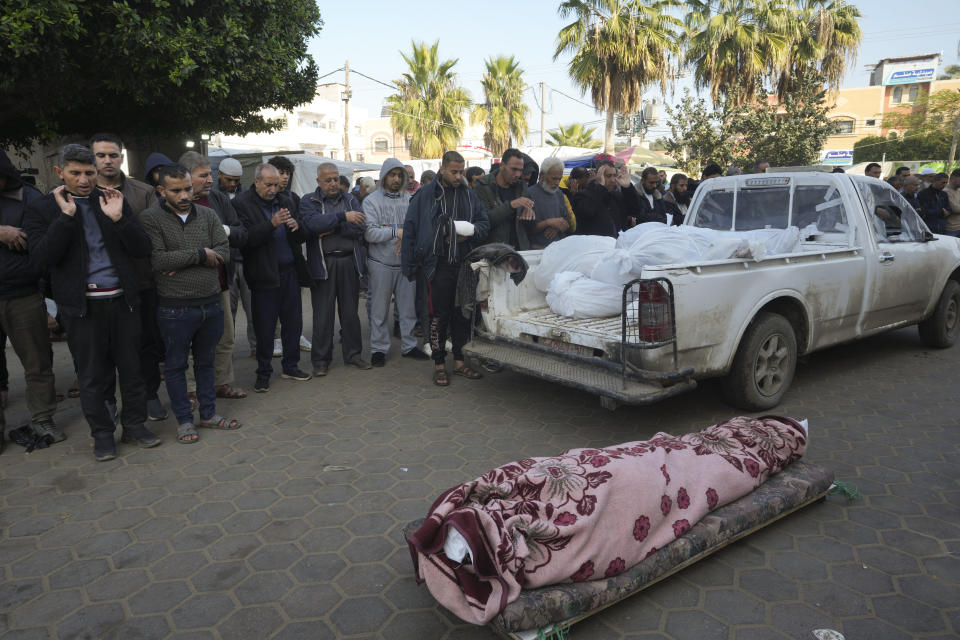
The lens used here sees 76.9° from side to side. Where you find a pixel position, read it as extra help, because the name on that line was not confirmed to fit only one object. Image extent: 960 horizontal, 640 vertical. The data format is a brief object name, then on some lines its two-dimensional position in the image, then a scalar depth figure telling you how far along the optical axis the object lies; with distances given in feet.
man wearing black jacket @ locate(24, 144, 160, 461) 12.47
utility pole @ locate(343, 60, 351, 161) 101.09
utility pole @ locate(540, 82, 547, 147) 119.40
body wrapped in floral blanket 7.45
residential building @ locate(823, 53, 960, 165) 162.77
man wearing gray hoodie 20.20
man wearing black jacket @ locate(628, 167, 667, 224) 28.07
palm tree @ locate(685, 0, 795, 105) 66.33
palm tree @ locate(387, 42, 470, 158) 98.53
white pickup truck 13.03
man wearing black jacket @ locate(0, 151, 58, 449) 13.48
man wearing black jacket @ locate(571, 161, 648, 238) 23.53
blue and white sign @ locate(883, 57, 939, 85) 173.58
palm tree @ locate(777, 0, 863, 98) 68.23
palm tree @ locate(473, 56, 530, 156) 106.01
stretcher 7.43
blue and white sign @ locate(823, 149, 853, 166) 152.46
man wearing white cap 18.16
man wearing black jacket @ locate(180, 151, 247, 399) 16.05
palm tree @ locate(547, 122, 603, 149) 140.06
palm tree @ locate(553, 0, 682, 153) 64.03
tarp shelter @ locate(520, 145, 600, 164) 61.26
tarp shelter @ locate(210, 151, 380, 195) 50.06
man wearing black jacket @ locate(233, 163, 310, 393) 17.39
